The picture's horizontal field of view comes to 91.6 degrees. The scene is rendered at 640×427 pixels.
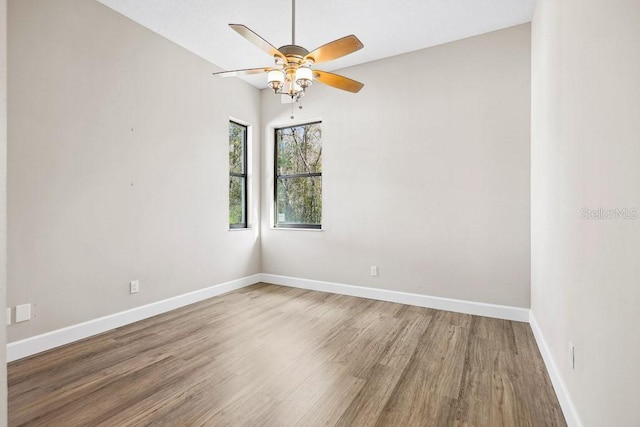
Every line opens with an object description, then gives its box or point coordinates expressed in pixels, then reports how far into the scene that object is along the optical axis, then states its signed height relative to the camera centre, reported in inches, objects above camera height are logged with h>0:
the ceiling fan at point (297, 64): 82.8 +44.4
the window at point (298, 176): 177.9 +22.1
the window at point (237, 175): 177.2 +22.3
